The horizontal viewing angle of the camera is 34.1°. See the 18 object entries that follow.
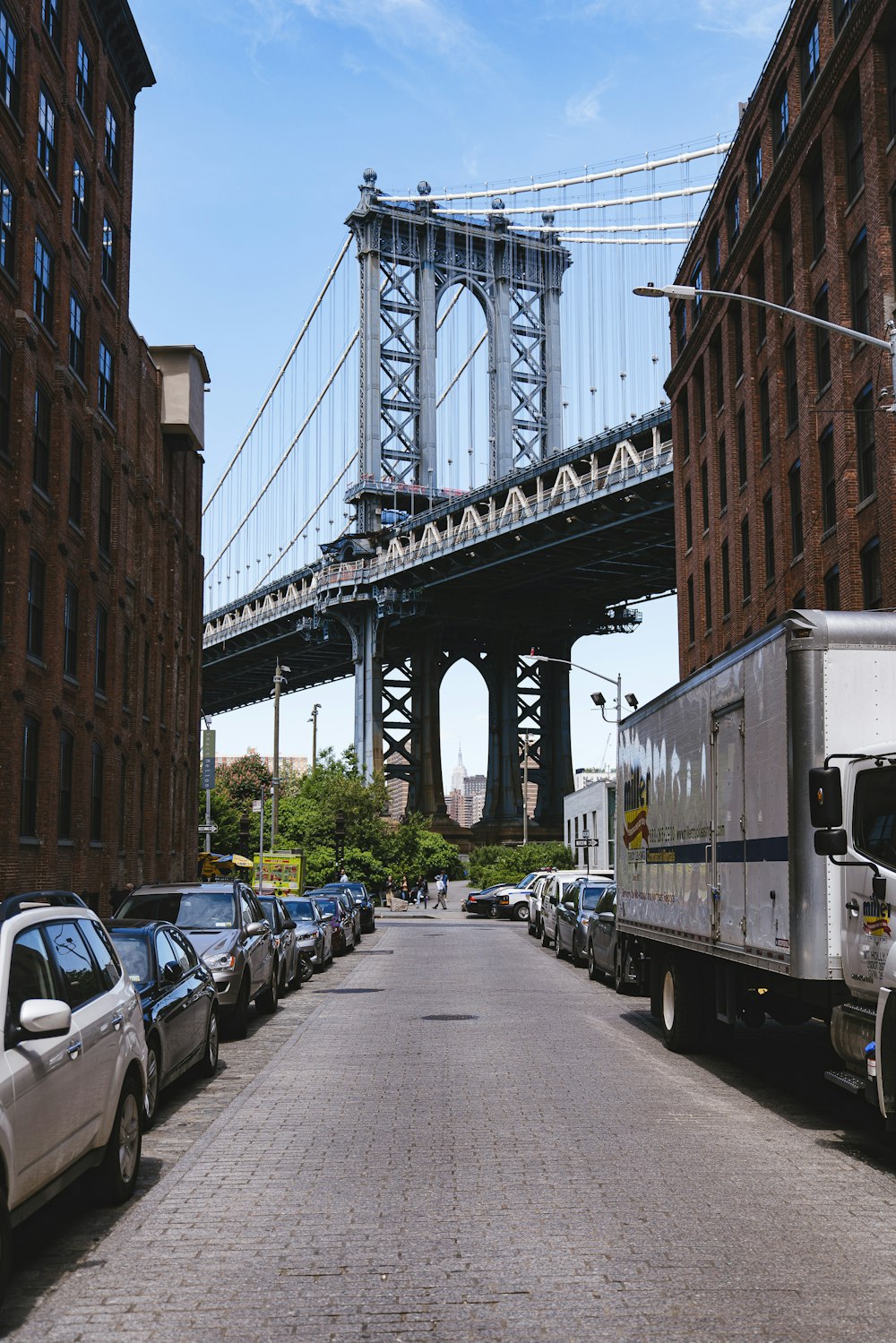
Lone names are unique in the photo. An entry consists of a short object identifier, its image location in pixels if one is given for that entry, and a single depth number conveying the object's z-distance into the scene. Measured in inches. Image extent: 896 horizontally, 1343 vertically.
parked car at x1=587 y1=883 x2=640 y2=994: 858.8
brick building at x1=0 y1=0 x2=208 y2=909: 1031.6
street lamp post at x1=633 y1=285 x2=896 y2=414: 600.7
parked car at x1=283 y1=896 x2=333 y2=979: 1011.9
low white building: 2689.5
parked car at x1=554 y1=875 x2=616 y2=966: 1074.7
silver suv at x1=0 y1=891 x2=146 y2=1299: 242.4
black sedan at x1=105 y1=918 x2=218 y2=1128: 414.0
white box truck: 369.4
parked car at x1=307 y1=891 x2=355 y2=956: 1279.5
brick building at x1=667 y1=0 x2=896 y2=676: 1219.2
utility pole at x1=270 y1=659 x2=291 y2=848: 2137.1
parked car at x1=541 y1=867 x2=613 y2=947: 1371.8
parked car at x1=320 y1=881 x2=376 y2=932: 1734.7
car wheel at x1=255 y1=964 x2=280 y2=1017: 743.7
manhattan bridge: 3299.7
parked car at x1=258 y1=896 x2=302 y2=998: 787.4
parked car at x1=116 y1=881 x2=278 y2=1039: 618.8
